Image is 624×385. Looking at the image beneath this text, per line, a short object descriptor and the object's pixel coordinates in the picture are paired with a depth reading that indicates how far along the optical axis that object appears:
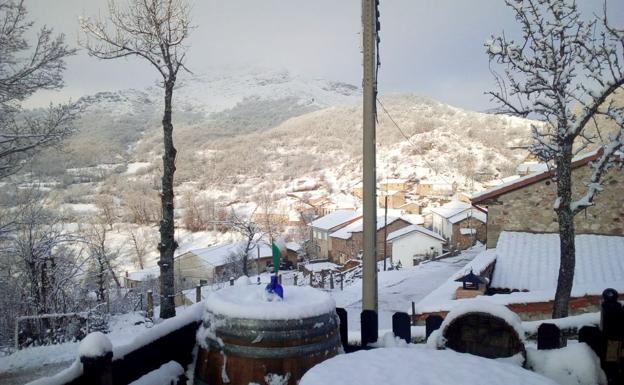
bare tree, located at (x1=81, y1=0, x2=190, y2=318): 8.95
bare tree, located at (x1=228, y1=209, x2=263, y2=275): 28.41
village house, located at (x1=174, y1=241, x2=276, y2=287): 38.12
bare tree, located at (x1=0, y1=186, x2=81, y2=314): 13.93
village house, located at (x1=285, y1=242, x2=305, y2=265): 44.75
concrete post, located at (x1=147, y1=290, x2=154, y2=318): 12.45
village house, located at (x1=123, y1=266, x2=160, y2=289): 34.13
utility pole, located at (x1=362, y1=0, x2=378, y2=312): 5.21
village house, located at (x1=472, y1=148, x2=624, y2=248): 11.83
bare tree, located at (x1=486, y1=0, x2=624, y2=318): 7.41
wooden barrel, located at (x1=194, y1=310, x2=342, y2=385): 2.35
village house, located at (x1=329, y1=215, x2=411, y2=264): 39.16
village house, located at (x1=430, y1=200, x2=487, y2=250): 39.50
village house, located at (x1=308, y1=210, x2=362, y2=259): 44.53
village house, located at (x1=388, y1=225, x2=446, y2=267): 35.75
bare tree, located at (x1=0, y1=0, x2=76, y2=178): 8.57
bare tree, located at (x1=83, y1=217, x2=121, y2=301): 16.68
